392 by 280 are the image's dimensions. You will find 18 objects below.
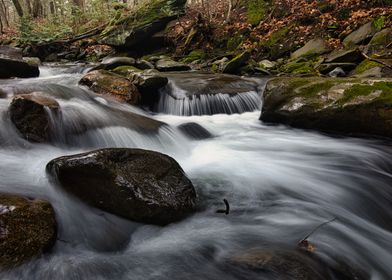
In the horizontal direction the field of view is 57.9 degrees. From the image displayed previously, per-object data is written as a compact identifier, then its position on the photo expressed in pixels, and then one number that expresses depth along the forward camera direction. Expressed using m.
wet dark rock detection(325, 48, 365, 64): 9.02
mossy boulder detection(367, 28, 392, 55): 8.95
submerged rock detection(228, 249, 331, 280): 2.45
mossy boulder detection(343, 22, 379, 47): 9.92
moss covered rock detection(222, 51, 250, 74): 10.75
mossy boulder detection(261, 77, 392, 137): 5.45
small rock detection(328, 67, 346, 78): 8.63
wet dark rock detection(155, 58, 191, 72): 11.52
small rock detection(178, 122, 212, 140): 6.46
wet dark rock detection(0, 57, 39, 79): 8.92
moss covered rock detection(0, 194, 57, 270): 2.49
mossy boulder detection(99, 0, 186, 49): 15.73
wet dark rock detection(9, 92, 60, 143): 4.68
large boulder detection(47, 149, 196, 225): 3.32
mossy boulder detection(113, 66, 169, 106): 8.01
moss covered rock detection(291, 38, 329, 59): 10.75
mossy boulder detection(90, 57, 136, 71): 10.52
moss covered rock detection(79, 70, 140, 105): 7.44
